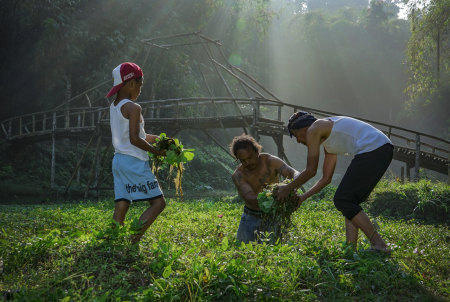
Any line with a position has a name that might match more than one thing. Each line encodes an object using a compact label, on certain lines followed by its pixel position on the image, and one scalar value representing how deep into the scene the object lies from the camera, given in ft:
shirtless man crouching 15.64
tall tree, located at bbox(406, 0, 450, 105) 49.60
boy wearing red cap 12.73
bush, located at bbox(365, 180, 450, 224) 26.78
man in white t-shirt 12.45
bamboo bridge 45.80
